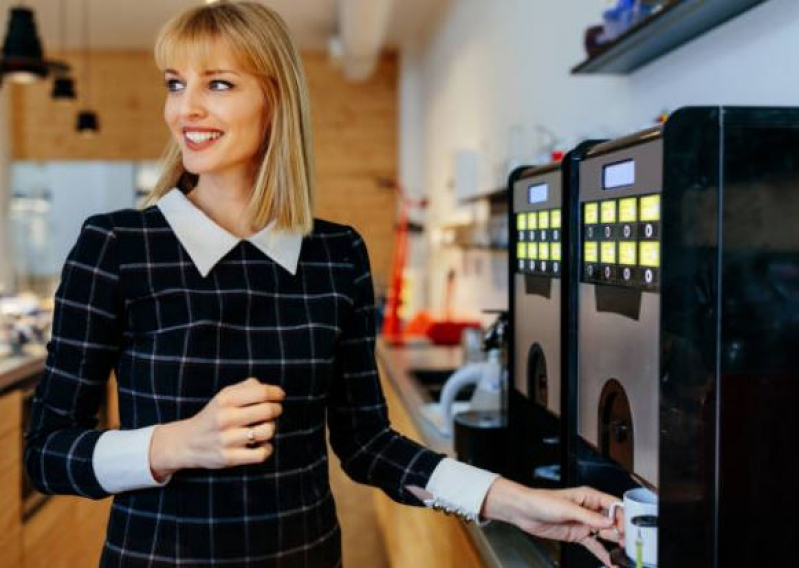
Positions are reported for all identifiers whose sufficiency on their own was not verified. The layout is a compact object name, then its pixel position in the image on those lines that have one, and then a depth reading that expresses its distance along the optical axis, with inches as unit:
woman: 45.4
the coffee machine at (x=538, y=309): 48.2
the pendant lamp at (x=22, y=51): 187.5
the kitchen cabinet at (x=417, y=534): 67.4
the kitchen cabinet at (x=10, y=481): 127.3
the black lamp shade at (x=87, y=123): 256.8
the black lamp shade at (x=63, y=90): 235.8
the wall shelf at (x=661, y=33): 67.2
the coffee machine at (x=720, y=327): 34.4
